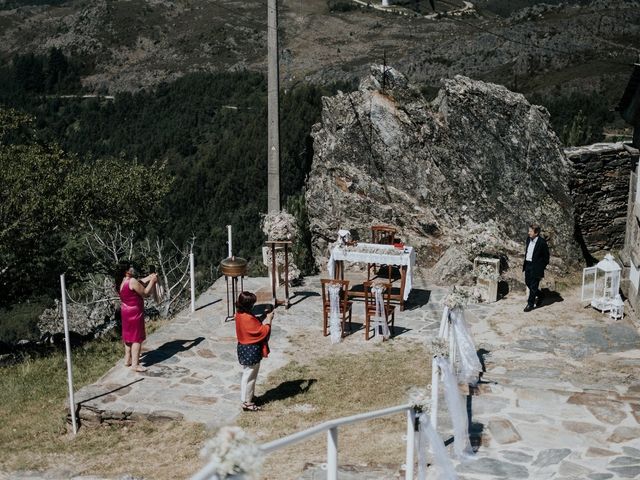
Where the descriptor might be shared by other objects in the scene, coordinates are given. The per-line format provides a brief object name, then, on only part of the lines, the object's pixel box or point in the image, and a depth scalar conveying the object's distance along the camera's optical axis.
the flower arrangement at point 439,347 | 7.62
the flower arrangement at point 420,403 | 5.93
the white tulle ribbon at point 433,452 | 5.81
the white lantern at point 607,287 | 12.41
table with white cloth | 12.67
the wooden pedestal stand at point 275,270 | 13.00
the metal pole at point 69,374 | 8.49
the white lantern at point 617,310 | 12.09
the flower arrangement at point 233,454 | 3.53
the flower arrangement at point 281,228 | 13.02
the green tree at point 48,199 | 15.03
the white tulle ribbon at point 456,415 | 7.20
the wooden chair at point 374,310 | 11.41
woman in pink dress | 9.80
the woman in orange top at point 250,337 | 8.65
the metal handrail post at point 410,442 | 5.86
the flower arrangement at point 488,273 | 13.24
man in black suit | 12.32
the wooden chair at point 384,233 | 14.59
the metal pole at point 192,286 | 12.41
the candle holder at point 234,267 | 11.52
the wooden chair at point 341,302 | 11.46
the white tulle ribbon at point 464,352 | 9.12
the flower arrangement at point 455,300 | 9.18
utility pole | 15.33
